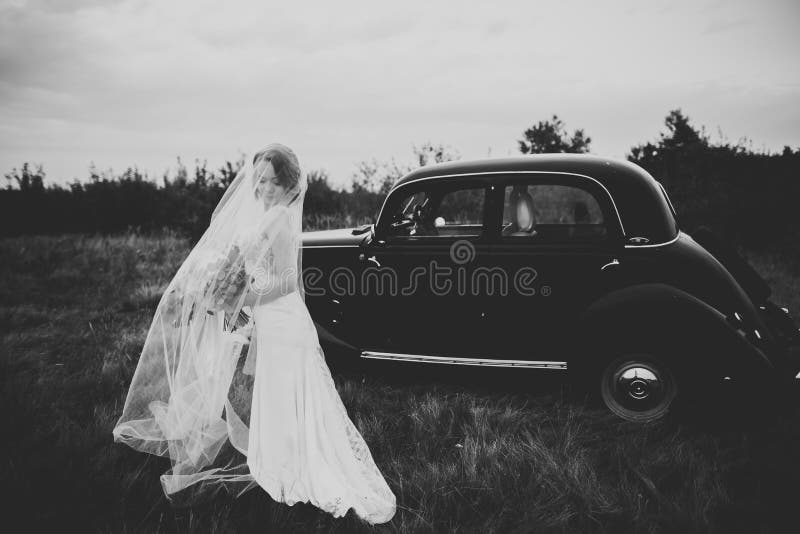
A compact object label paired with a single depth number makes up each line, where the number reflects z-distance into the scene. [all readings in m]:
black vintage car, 2.67
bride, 2.15
